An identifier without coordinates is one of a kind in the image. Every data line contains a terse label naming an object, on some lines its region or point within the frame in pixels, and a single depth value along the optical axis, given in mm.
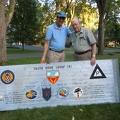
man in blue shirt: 3373
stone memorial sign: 3331
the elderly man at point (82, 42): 3272
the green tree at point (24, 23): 21624
